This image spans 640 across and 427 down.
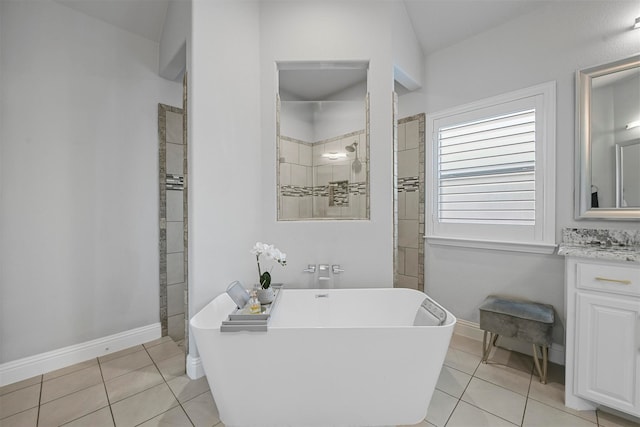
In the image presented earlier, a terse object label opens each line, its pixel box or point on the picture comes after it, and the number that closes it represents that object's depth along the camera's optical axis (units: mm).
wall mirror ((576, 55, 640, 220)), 1737
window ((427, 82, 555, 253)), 2086
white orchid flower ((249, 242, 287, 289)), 1962
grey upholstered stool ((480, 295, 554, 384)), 1854
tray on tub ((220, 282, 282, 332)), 1399
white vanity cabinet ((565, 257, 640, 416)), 1453
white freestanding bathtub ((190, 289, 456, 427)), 1412
